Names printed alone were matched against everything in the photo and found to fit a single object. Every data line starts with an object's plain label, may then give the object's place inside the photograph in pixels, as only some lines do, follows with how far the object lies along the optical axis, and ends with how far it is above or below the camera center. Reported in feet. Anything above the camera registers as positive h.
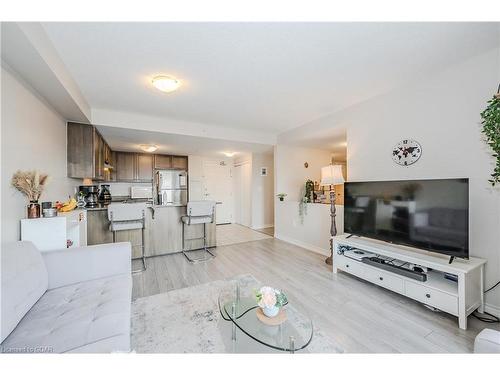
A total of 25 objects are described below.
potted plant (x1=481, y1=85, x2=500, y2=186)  5.08 +1.56
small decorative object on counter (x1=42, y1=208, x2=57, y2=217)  6.24 -0.74
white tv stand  5.49 -2.94
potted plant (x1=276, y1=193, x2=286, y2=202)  15.19 -0.70
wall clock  7.68 +1.34
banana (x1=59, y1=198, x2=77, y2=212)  7.68 -0.74
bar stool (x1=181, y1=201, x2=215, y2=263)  11.18 -1.61
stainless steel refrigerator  19.16 +0.13
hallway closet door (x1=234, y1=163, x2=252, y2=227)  20.39 -0.72
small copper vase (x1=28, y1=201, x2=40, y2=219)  5.96 -0.65
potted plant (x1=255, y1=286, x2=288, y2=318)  4.32 -2.48
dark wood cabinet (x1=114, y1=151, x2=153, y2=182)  17.63 +1.86
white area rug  4.70 -3.78
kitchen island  10.34 -2.49
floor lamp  9.95 +0.32
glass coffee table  3.75 -2.92
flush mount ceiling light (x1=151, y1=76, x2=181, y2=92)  7.15 +3.72
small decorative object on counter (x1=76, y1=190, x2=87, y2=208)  10.62 -0.73
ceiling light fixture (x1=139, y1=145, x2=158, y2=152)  15.14 +3.03
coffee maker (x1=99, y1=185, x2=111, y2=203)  14.55 -0.53
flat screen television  5.90 -0.92
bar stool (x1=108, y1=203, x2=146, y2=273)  9.55 -1.38
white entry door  21.39 +0.11
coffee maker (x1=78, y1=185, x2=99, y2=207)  11.30 -0.33
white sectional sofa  3.28 -2.42
